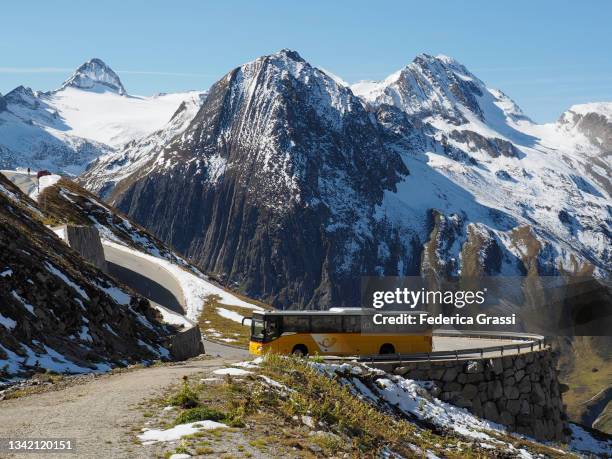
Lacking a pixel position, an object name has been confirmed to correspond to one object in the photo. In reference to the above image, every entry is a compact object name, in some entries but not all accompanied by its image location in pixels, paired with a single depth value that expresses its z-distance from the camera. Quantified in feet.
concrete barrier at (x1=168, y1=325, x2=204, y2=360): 145.22
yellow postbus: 139.72
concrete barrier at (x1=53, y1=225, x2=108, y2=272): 215.10
